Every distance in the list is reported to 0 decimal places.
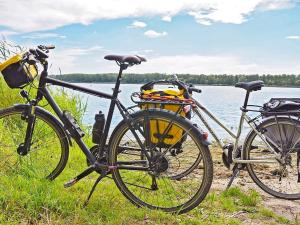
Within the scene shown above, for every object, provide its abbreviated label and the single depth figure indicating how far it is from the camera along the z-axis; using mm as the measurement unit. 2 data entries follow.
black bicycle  2966
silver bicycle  3553
